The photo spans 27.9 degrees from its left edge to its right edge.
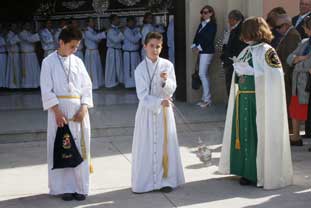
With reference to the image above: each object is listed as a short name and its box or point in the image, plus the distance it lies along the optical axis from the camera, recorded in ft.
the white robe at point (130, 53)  46.91
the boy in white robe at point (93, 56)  47.50
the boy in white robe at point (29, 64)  48.03
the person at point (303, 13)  31.09
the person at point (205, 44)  36.37
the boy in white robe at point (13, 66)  47.98
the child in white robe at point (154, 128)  21.30
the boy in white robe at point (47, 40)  47.19
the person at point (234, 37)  32.28
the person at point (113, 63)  47.78
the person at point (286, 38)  28.48
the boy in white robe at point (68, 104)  20.51
